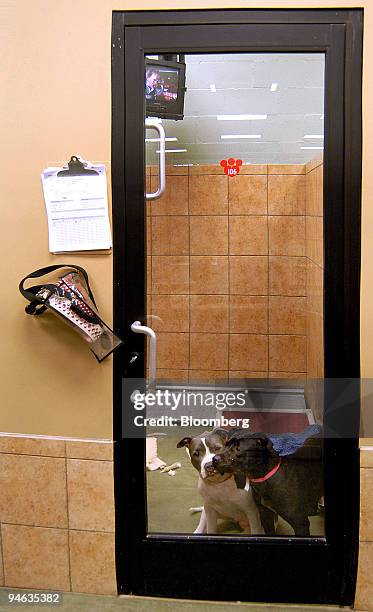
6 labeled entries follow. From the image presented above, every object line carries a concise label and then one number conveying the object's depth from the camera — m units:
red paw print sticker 2.15
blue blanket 2.25
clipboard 2.22
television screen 2.18
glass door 2.16
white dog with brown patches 2.27
